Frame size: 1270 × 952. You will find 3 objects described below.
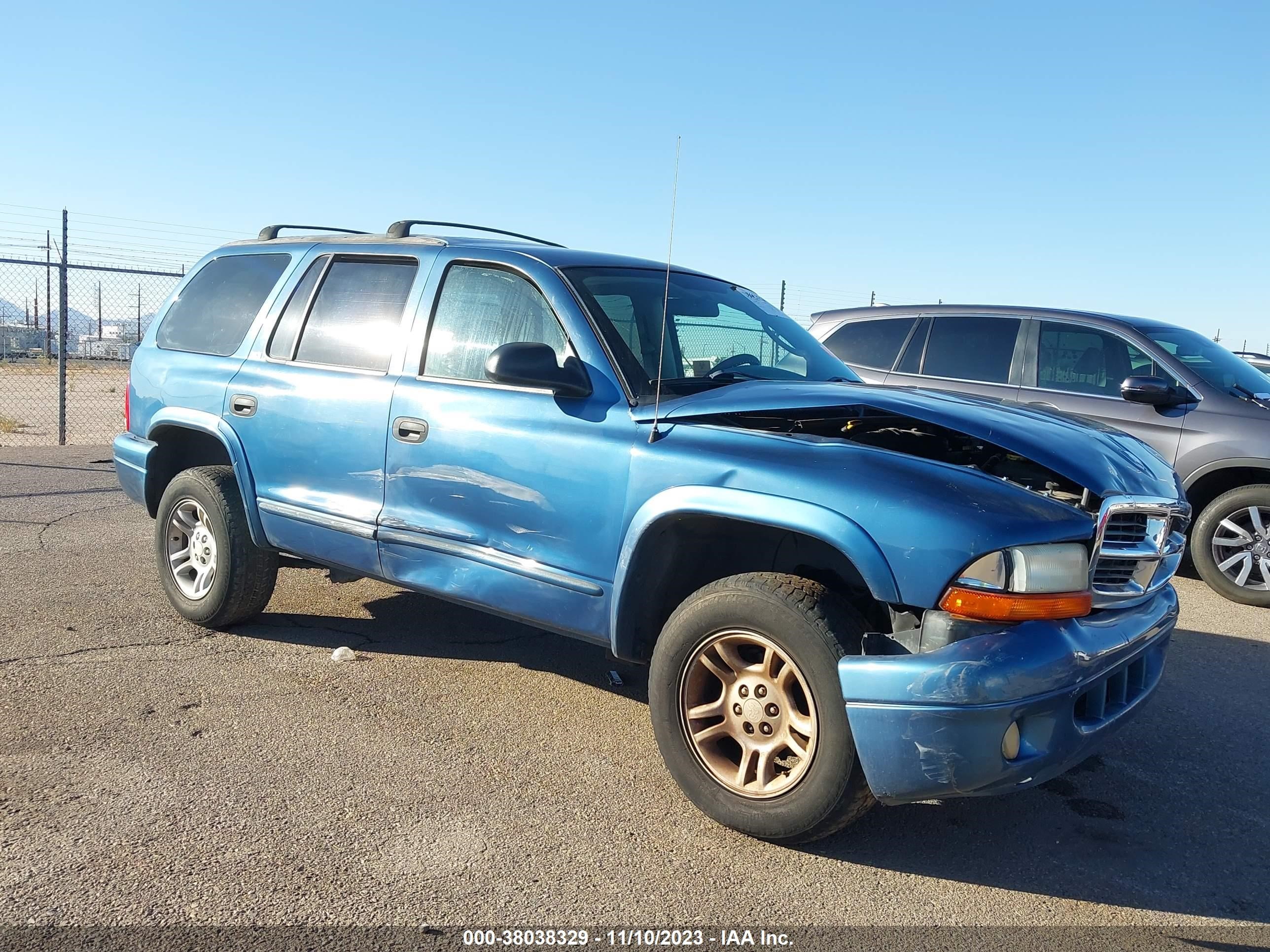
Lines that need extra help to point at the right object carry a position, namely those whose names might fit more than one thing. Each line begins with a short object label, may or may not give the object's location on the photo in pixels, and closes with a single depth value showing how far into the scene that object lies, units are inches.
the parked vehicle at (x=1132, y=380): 265.7
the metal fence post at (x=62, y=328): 431.5
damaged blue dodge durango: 111.5
